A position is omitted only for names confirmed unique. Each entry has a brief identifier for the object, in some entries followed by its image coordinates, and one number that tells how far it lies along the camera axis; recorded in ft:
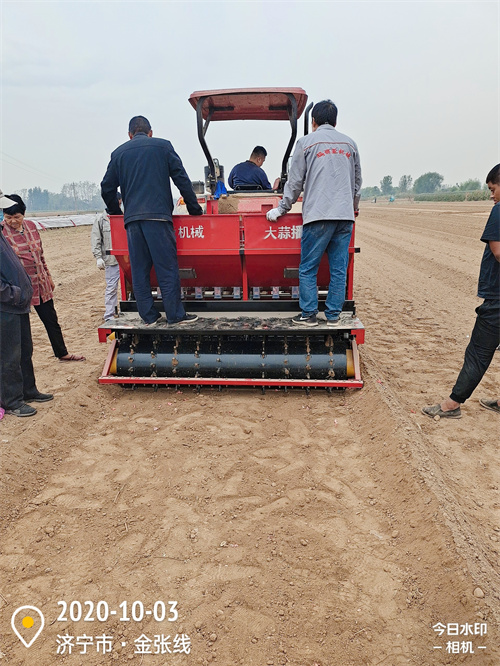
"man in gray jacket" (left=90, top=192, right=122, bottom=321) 19.06
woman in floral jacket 14.06
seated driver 18.16
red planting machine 13.43
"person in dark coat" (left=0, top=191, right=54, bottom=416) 12.03
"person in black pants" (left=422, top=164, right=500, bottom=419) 10.53
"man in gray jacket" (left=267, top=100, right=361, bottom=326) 12.66
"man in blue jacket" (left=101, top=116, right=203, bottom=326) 13.07
